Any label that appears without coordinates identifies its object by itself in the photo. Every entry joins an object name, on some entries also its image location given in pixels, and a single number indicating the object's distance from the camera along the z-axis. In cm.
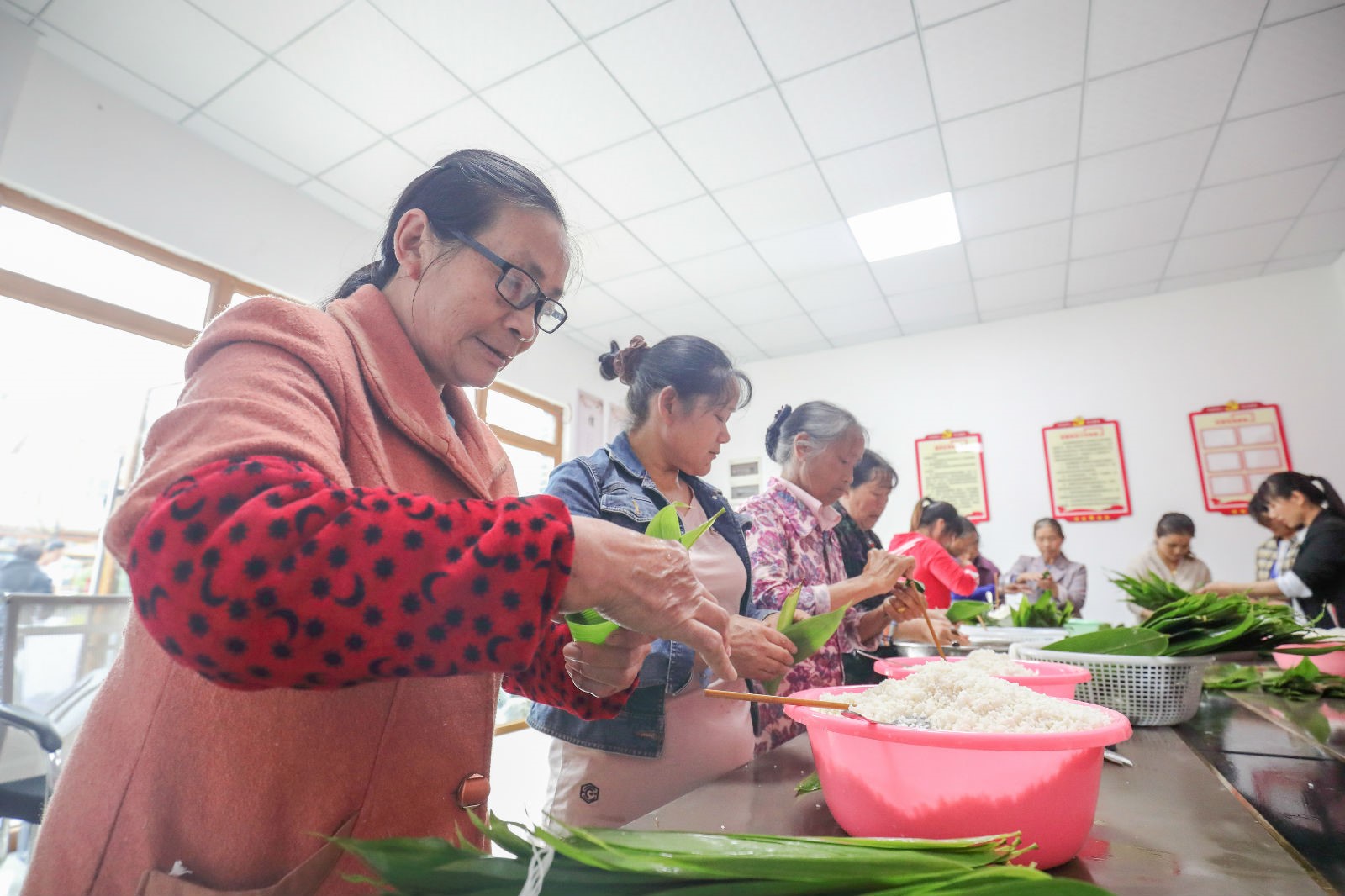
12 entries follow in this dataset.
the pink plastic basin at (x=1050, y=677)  101
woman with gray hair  176
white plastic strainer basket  137
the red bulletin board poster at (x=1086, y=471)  516
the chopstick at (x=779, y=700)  78
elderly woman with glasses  50
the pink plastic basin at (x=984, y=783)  65
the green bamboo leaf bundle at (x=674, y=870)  51
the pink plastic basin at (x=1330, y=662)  175
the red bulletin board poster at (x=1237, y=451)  477
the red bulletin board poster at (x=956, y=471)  560
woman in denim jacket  133
